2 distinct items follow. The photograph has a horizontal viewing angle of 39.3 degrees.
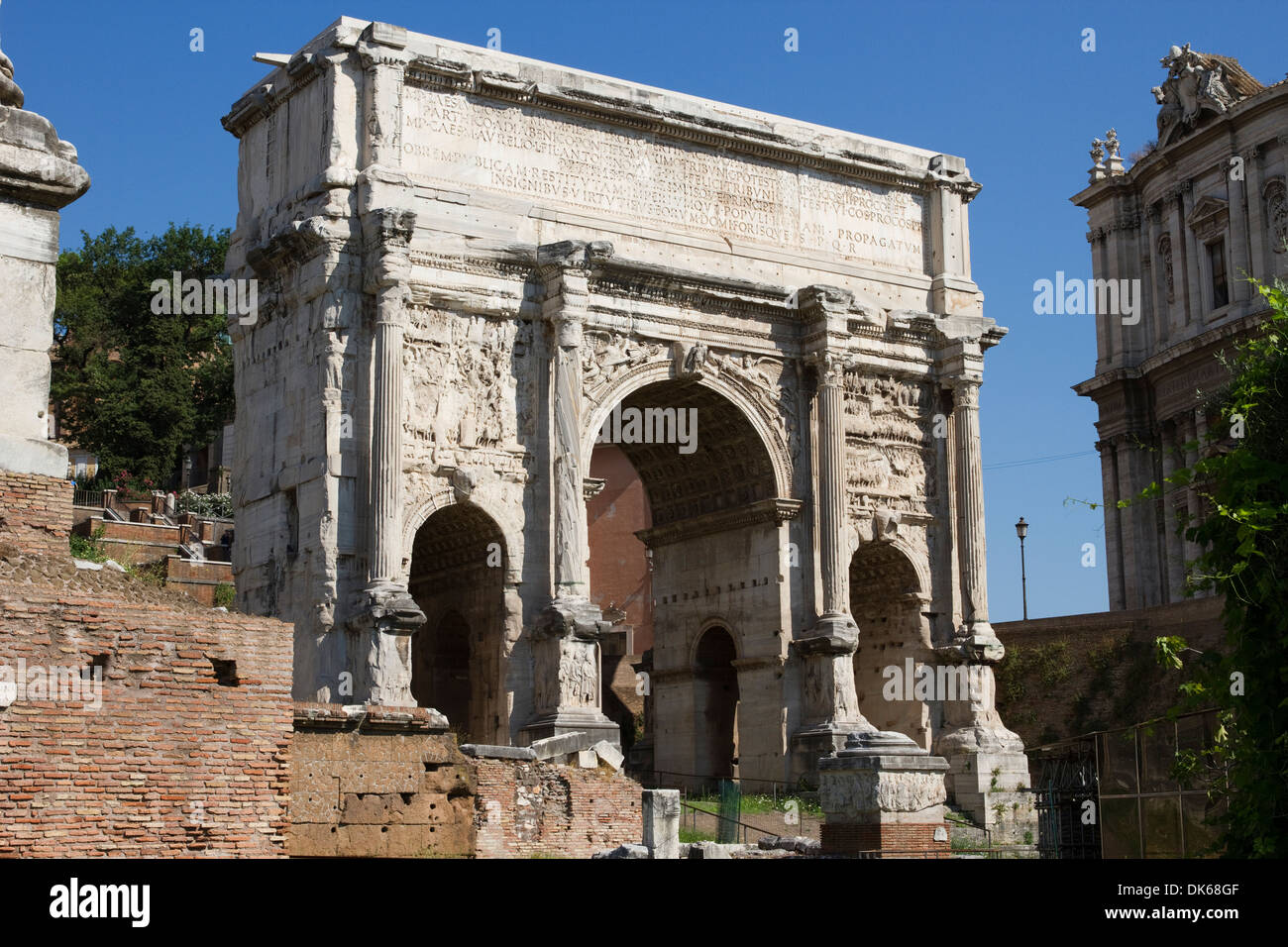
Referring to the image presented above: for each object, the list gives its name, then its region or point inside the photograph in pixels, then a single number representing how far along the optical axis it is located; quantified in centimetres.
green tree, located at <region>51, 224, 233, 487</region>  5478
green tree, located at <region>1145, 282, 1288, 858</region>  1202
